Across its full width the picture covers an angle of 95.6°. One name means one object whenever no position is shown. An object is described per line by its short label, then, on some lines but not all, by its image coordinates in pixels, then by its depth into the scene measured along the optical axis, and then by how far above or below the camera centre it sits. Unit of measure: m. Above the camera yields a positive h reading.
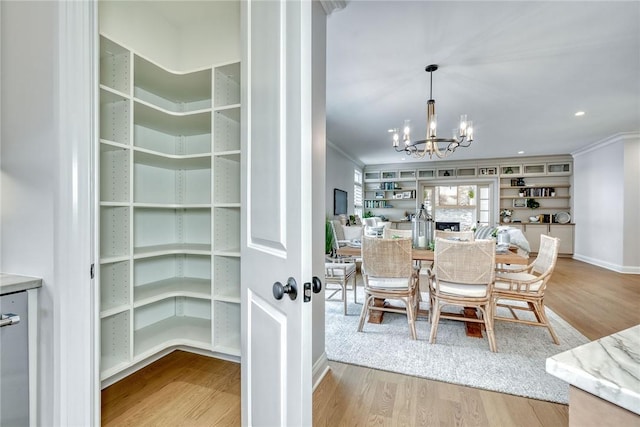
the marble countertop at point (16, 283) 1.14 -0.30
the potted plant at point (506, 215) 8.14 -0.10
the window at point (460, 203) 8.59 +0.25
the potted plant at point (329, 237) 5.50 -0.51
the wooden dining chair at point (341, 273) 3.19 -0.71
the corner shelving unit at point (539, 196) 7.59 +0.42
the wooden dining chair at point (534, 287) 2.47 -0.68
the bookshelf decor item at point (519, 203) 8.13 +0.23
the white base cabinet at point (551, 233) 7.44 -0.56
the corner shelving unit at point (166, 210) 1.84 +0.00
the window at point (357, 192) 8.61 +0.57
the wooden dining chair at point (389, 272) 2.60 -0.57
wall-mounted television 6.70 +0.22
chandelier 3.36 +0.99
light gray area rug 1.95 -1.15
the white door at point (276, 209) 0.83 +0.00
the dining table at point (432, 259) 2.55 -0.44
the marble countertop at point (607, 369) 0.44 -0.27
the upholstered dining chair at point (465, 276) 2.31 -0.54
